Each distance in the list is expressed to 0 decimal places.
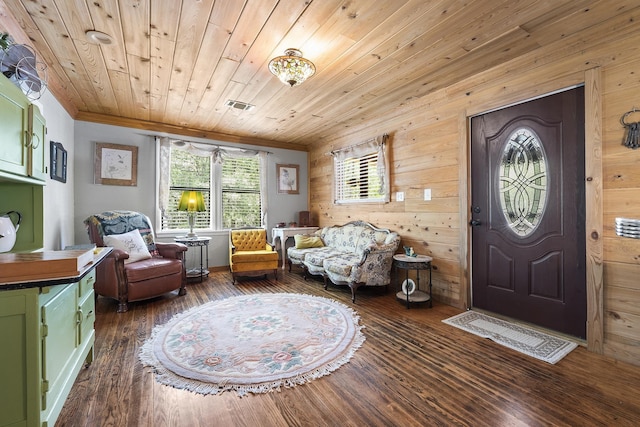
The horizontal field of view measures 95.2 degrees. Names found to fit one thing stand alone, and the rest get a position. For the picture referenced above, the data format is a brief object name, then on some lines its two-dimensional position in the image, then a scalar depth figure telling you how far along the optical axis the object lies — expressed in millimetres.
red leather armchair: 3230
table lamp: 4371
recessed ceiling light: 2238
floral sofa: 3539
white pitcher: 1529
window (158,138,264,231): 4801
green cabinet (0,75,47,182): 1430
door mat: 2219
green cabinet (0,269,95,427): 1209
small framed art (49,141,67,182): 3144
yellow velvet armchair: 4336
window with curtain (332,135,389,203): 4145
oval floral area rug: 1916
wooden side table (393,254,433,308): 3221
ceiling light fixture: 2506
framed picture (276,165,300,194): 5773
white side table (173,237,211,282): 4318
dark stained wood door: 2371
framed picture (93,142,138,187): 4309
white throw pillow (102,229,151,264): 3490
